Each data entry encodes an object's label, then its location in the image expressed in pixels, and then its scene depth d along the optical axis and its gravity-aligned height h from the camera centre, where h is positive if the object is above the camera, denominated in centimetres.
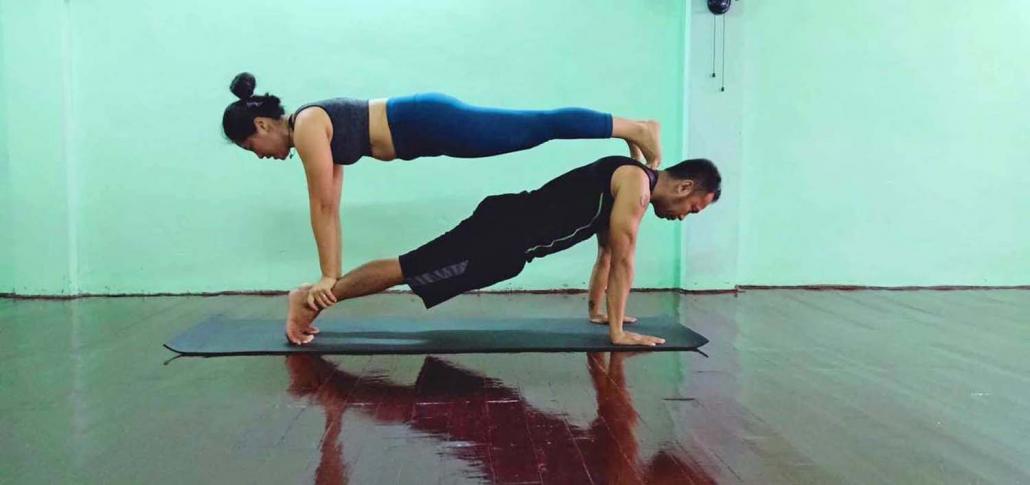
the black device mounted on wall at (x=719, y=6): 417 +111
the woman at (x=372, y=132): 268 +27
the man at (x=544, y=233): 270 -9
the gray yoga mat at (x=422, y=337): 269 -50
